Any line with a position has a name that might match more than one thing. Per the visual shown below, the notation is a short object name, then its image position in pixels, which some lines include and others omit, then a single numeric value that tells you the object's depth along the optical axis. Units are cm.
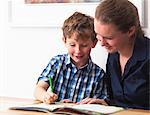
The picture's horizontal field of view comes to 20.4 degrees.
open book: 150
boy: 190
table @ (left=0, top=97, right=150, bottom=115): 153
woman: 173
